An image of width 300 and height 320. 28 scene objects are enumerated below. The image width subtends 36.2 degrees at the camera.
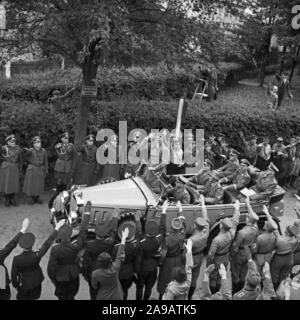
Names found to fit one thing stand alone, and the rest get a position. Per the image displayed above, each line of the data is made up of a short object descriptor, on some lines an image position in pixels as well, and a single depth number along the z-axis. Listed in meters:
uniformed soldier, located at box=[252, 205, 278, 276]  7.07
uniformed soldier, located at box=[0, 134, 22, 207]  10.63
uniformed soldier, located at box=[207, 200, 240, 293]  6.94
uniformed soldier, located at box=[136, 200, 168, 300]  6.58
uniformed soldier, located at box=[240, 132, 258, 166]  13.46
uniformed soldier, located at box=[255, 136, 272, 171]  13.34
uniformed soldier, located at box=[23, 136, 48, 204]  10.85
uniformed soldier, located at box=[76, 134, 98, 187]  11.41
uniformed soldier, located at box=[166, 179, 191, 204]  8.93
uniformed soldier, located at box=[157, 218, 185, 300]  6.76
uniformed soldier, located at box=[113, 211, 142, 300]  6.49
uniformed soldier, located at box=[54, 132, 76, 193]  11.19
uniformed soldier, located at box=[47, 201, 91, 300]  6.16
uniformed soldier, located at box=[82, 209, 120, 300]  6.45
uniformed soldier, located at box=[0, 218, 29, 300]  6.06
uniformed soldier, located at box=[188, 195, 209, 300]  7.07
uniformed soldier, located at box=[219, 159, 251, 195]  9.92
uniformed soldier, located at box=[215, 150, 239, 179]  10.71
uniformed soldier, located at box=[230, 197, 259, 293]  7.21
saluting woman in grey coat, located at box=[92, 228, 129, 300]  5.81
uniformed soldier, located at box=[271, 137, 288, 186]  13.39
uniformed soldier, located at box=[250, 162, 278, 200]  9.35
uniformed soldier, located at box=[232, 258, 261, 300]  5.71
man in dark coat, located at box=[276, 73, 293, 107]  18.97
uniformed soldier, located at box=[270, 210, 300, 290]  7.08
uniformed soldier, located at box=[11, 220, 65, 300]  5.89
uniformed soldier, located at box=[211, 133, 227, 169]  12.88
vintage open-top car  8.54
